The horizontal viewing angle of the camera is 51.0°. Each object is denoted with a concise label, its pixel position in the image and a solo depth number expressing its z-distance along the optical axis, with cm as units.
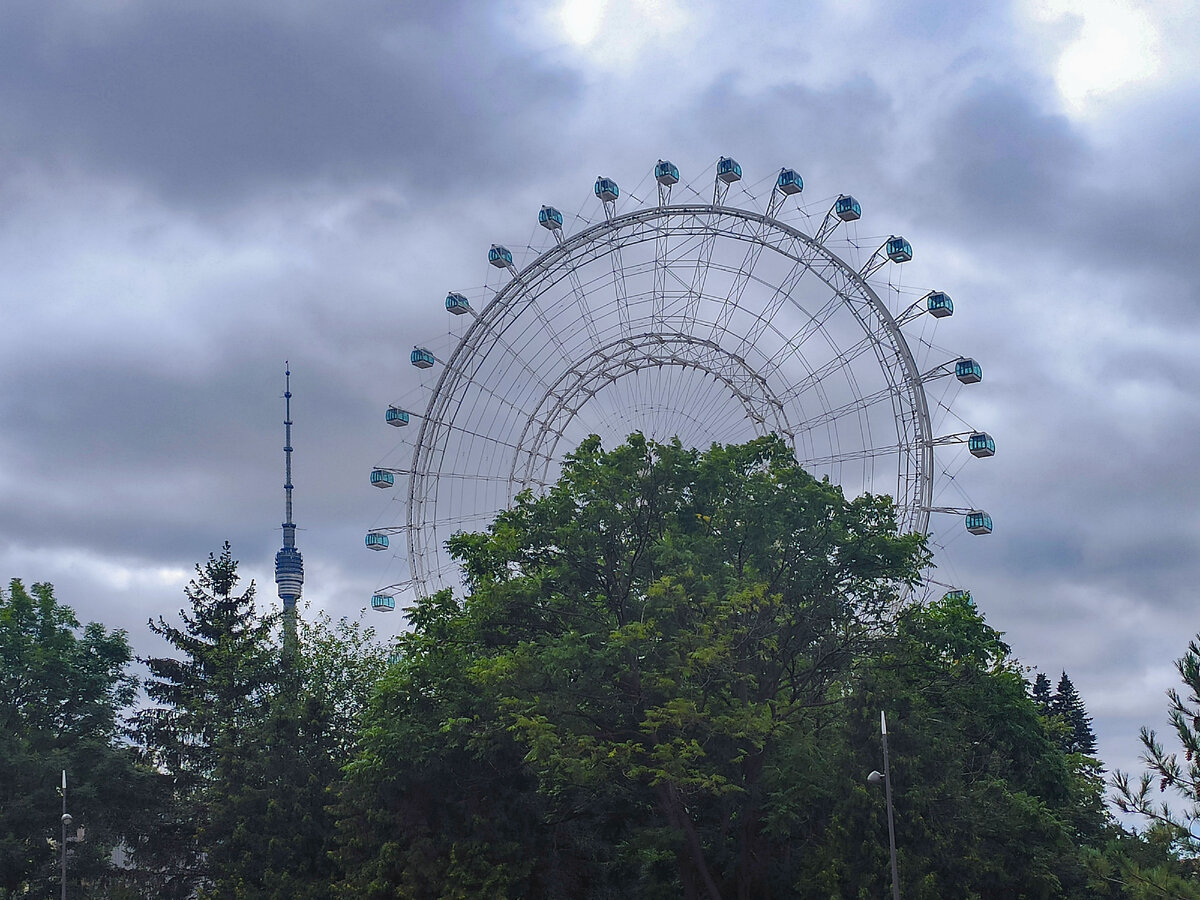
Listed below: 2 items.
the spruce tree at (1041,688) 8112
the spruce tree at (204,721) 4700
